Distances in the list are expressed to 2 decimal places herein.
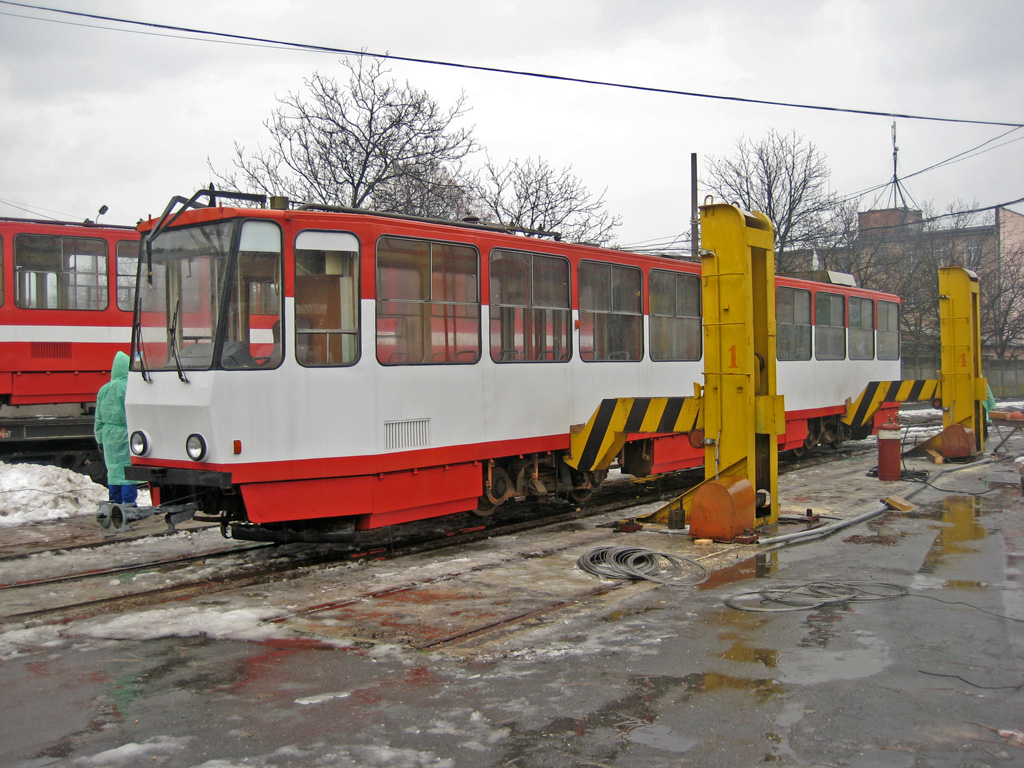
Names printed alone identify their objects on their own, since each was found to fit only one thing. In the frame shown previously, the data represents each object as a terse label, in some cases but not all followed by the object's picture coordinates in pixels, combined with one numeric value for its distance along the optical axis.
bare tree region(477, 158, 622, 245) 28.48
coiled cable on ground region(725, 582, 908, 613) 6.45
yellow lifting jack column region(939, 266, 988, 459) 16.03
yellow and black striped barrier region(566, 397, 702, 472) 10.59
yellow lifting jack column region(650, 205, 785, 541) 9.03
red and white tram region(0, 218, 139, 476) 12.75
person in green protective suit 9.30
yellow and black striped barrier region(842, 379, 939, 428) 17.48
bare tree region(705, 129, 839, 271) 33.62
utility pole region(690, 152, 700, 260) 27.44
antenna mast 35.12
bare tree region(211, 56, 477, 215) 22.31
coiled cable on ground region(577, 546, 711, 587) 7.35
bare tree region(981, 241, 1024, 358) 38.83
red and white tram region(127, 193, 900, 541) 7.65
